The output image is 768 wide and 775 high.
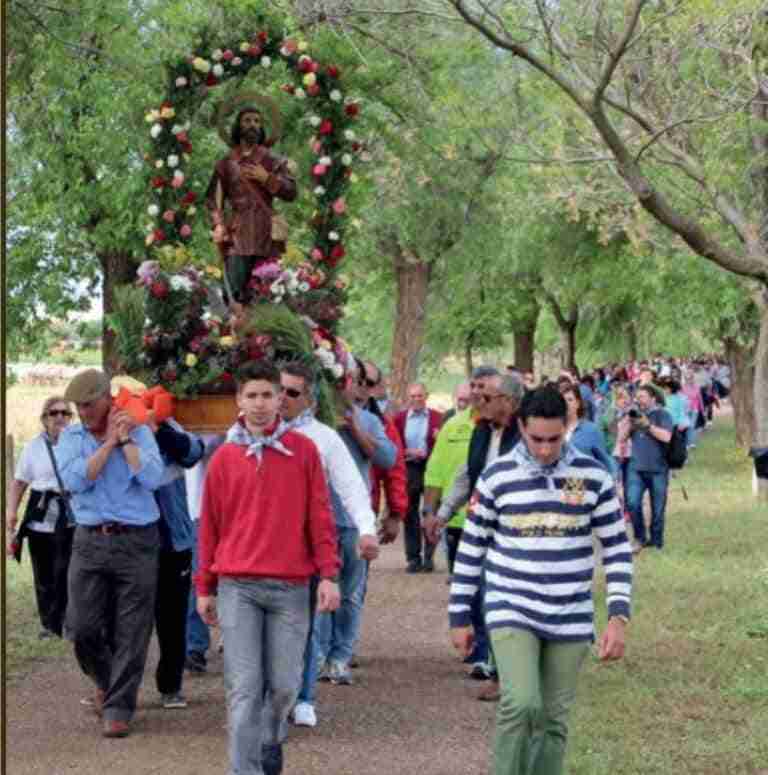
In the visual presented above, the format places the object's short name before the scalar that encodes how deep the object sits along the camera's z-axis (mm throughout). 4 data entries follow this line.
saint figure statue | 19106
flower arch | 18339
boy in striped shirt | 11180
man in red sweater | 12516
